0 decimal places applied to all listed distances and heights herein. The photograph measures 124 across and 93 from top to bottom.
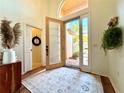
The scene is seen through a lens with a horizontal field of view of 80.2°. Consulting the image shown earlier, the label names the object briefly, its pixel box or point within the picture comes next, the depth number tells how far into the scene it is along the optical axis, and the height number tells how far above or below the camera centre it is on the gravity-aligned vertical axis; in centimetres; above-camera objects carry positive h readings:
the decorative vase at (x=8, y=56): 175 -21
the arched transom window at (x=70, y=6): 366 +209
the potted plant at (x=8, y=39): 172 +20
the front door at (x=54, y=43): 349 +18
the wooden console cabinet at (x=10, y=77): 154 -69
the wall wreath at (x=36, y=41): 468 +38
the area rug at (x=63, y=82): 190 -110
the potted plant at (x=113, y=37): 162 +20
